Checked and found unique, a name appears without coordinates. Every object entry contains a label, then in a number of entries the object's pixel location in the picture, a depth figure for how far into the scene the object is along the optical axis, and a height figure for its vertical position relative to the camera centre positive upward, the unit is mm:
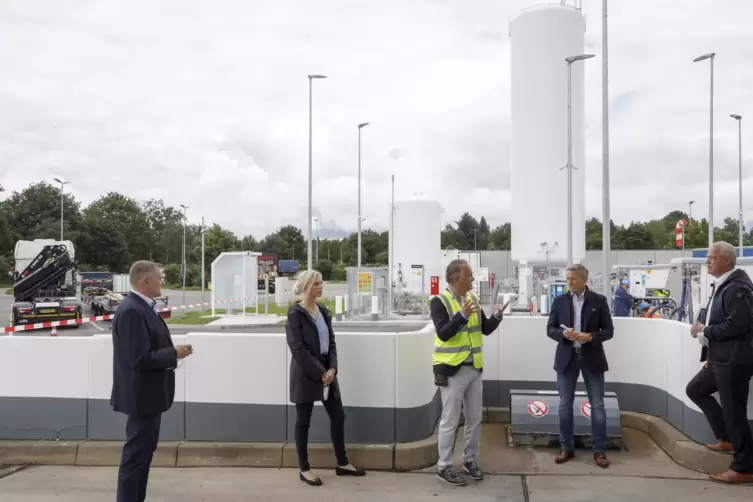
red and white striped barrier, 13977 -1749
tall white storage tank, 24094 +5330
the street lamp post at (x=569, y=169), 22094 +3237
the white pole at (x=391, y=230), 31584 +1346
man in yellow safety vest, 5129 -921
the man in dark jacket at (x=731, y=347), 4918 -756
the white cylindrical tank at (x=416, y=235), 31828 +1089
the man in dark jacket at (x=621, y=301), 14664 -1093
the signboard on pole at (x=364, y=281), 26422 -1139
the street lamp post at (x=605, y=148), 14750 +2708
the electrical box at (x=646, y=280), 21844 -898
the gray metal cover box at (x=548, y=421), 6023 -1688
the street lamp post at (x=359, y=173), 37000 +5190
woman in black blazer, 5051 -965
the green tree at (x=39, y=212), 75500 +5552
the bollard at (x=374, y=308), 24680 -2172
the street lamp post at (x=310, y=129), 28641 +6242
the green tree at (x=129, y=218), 92312 +5861
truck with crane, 21516 -1168
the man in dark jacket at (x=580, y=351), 5621 -894
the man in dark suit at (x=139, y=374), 4086 -830
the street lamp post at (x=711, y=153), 29952 +5245
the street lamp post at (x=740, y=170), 38338 +5955
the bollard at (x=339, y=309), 24000 -2182
